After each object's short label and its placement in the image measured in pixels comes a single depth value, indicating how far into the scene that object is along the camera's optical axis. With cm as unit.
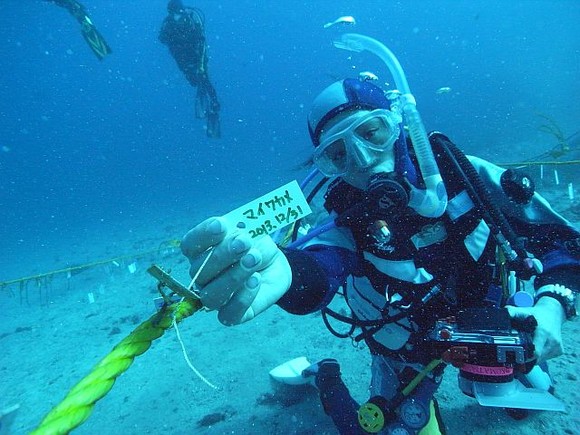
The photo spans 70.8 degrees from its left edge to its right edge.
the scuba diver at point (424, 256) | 60
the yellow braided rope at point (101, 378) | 34
